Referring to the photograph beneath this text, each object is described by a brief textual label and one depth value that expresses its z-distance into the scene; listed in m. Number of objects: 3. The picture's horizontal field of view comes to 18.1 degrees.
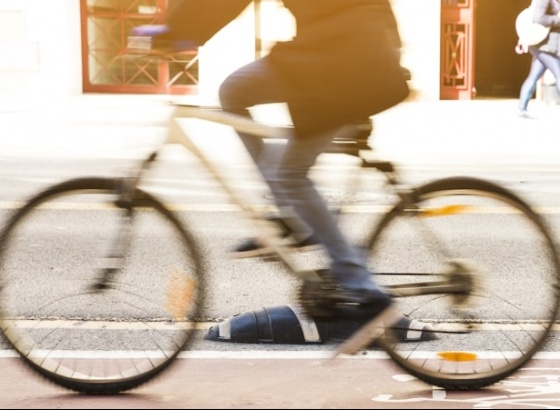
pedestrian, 22.84
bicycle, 6.08
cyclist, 5.84
